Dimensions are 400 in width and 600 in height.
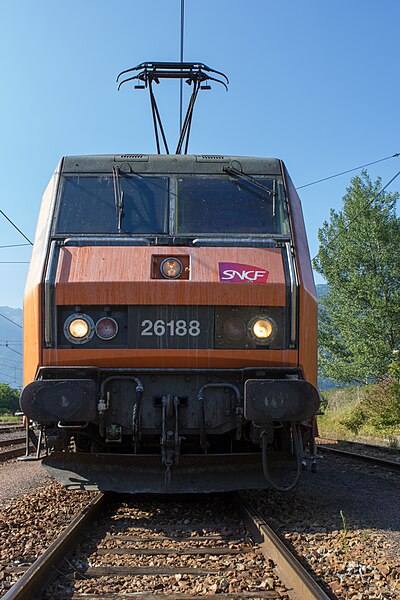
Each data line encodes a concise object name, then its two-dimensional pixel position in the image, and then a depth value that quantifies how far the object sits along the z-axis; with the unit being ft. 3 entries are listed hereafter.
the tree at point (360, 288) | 91.56
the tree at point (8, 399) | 211.00
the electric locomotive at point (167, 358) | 17.40
